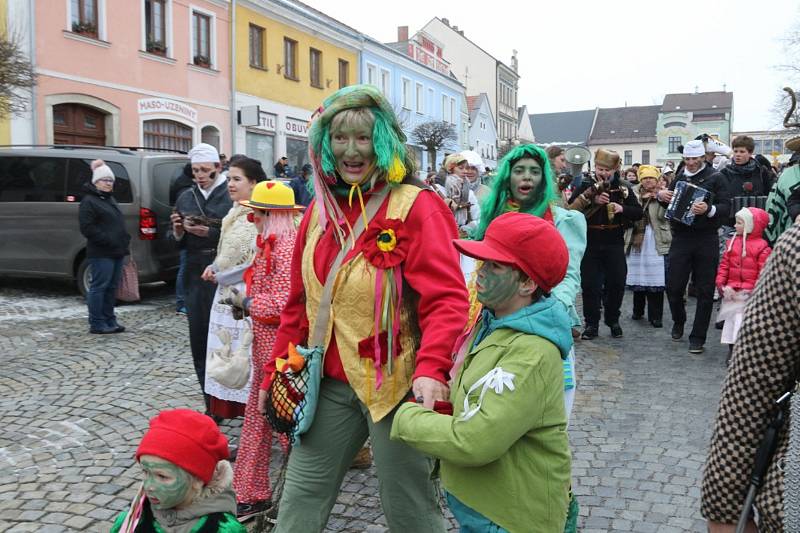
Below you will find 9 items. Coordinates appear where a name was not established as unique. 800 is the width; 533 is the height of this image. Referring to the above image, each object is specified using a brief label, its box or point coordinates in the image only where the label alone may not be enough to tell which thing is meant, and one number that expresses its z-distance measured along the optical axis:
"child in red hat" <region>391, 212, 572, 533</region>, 1.98
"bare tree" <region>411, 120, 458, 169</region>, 35.03
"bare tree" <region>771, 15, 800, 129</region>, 29.27
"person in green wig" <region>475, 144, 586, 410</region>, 3.78
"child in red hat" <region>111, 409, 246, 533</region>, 2.36
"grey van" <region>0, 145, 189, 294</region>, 9.48
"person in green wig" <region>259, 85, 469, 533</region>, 2.49
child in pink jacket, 6.76
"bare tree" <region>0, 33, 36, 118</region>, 10.18
